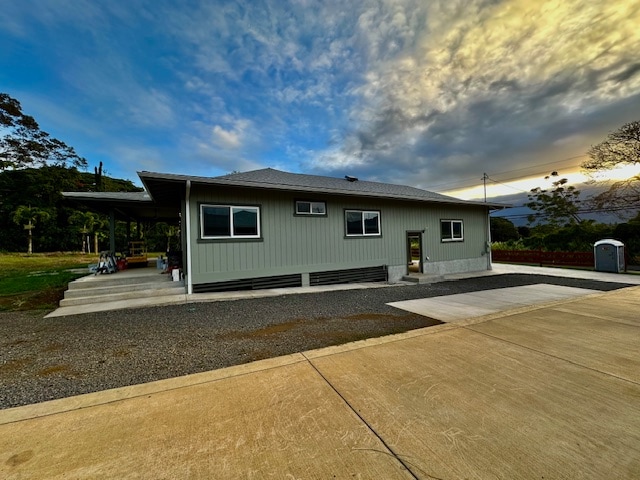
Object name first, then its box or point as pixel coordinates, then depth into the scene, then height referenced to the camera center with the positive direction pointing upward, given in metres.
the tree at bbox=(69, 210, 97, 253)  20.72 +2.43
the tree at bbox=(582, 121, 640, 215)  16.42 +4.99
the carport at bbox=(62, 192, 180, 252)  8.03 +1.64
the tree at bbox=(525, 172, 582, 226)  23.12 +3.33
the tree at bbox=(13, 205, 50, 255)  19.73 +2.83
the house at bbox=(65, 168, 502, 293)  7.23 +0.59
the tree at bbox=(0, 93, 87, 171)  21.78 +10.25
